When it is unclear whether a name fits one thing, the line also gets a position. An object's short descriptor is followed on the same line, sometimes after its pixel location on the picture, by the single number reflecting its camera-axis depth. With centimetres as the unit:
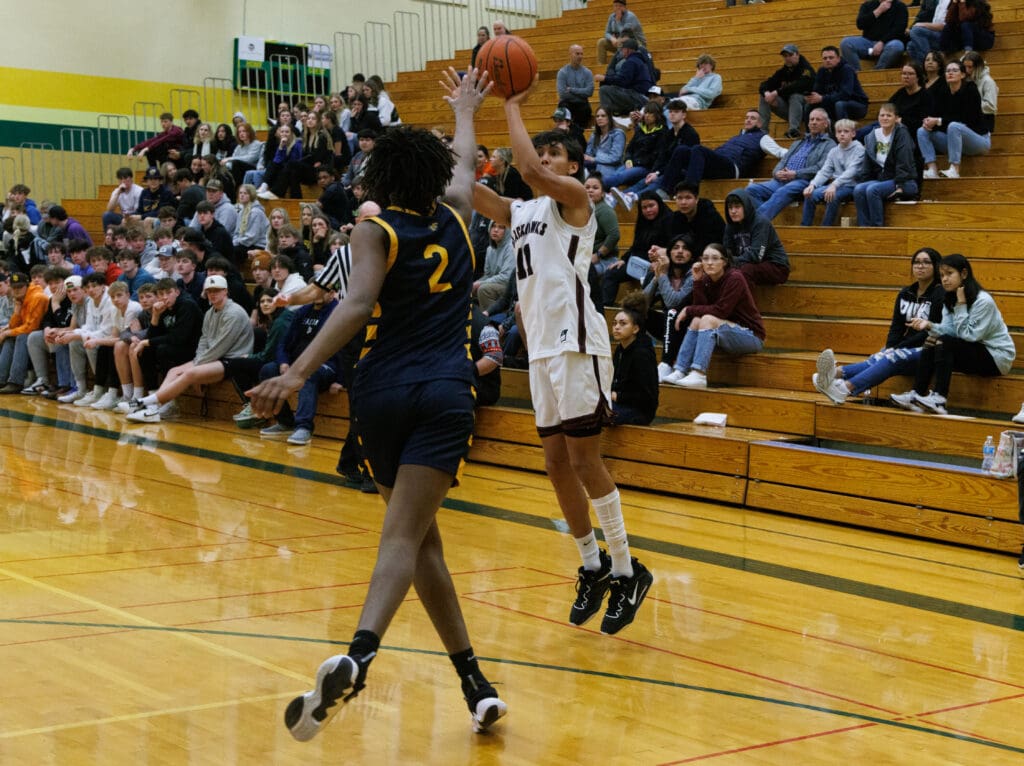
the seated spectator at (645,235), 1031
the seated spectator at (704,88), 1401
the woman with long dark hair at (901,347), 801
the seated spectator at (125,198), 1655
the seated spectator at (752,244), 976
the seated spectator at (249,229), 1434
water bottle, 679
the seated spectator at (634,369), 815
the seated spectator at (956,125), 1062
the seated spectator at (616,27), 1575
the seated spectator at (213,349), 1111
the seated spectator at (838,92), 1183
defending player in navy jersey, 343
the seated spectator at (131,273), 1305
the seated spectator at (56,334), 1296
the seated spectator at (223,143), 1742
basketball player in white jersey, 492
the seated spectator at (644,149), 1240
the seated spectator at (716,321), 899
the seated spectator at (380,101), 1628
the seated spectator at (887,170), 1029
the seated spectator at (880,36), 1295
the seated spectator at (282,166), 1616
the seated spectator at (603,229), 1039
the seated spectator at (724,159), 1190
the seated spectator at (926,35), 1240
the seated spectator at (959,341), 779
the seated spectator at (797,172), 1103
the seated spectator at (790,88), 1249
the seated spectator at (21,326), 1364
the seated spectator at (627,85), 1399
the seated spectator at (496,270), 1067
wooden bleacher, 709
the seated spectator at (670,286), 945
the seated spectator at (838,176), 1067
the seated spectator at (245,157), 1703
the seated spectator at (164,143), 1762
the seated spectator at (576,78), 1504
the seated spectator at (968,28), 1182
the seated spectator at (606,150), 1292
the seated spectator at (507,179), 1160
